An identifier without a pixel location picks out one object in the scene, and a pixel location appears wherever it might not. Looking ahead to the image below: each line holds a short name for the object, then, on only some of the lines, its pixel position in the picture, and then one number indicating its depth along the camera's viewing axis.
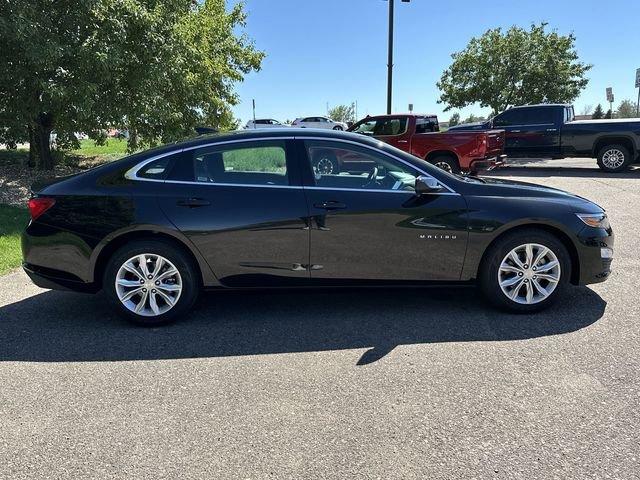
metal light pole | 20.28
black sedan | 4.09
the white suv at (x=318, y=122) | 37.91
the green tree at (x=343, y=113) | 84.57
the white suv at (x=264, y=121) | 41.97
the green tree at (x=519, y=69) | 22.42
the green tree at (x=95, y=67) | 8.77
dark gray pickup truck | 14.68
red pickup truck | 12.48
